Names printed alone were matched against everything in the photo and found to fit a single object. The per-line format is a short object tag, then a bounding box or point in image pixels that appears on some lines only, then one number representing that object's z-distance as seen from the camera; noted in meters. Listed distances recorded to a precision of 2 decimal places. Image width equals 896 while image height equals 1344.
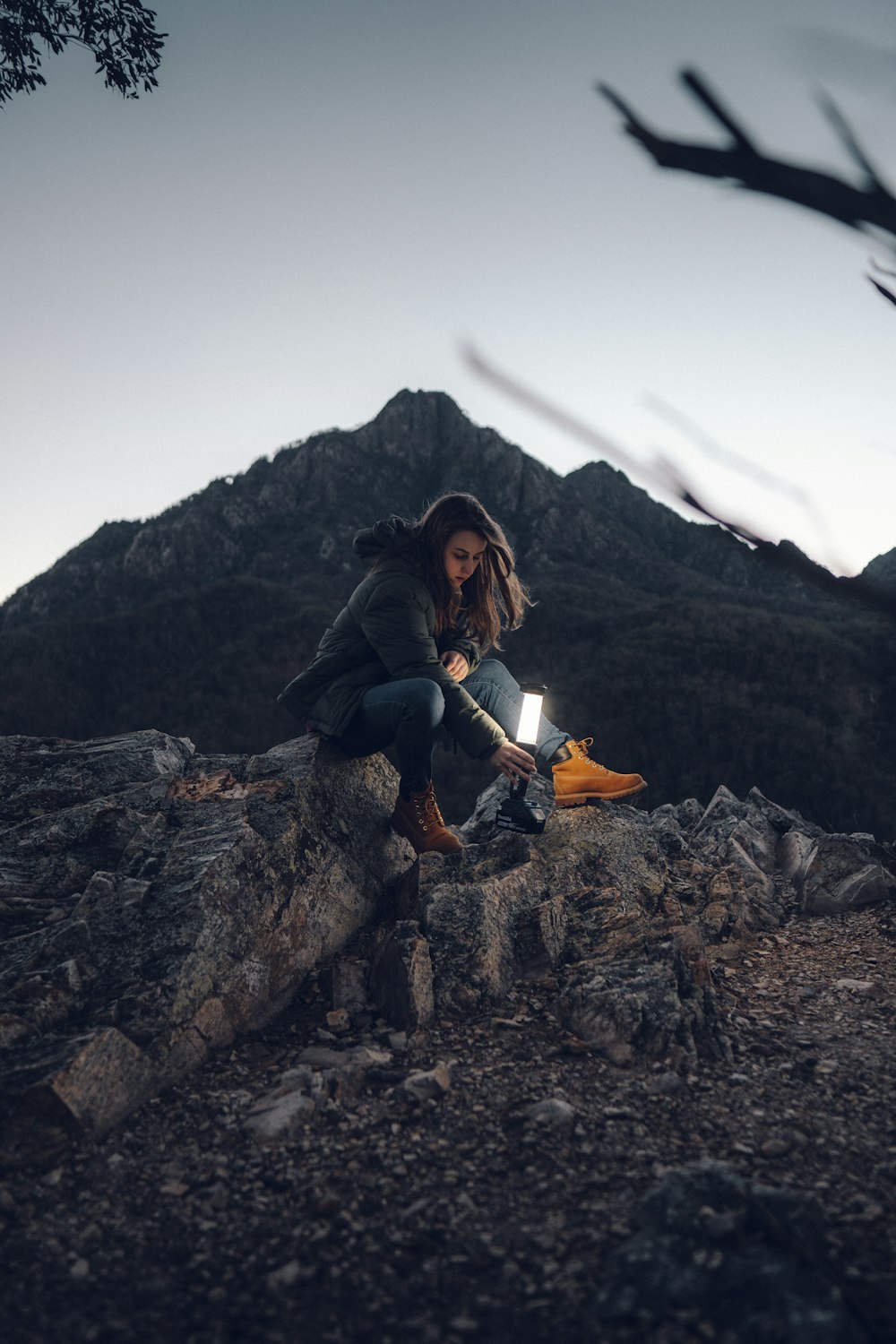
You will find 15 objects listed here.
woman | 4.01
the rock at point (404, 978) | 3.34
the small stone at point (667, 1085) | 2.79
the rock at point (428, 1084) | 2.79
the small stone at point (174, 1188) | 2.30
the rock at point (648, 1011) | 3.09
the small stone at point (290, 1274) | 1.91
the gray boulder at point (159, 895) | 2.80
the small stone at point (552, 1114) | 2.57
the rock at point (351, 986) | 3.52
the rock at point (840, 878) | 5.10
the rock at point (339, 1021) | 3.36
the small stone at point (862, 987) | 3.74
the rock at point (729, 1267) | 1.64
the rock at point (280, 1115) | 2.59
